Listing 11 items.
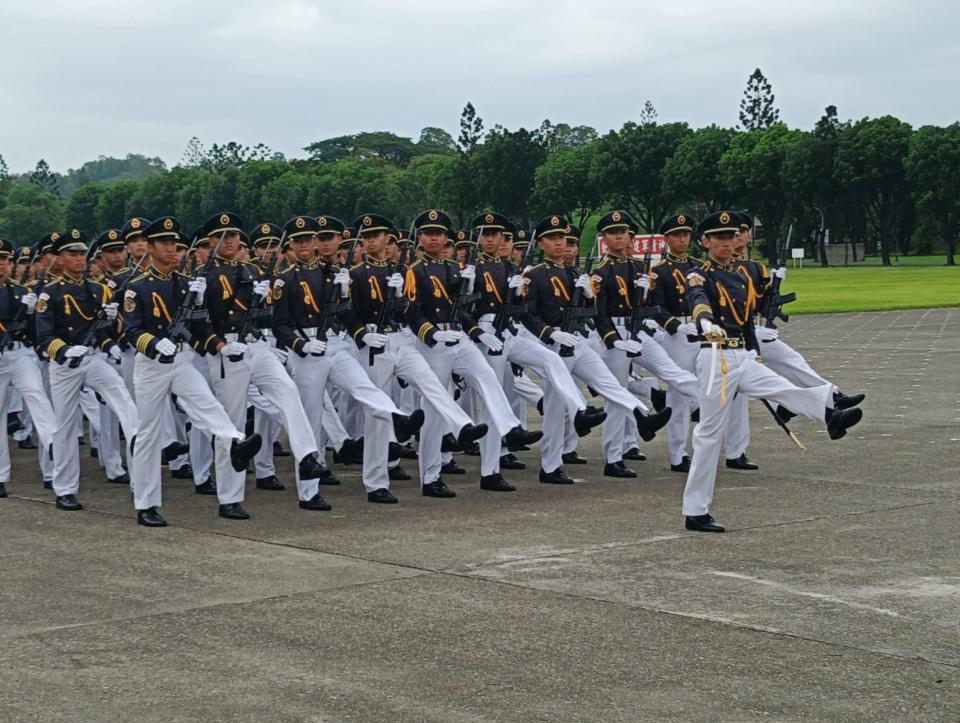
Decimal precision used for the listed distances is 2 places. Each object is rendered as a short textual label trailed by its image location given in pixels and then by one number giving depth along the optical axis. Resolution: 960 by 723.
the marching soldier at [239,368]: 10.80
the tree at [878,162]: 84.00
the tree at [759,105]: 135.62
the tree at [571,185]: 98.25
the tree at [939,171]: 79.75
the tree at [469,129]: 122.12
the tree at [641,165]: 92.81
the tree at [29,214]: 140.81
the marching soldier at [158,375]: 10.55
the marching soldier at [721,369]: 9.77
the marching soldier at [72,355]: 11.43
